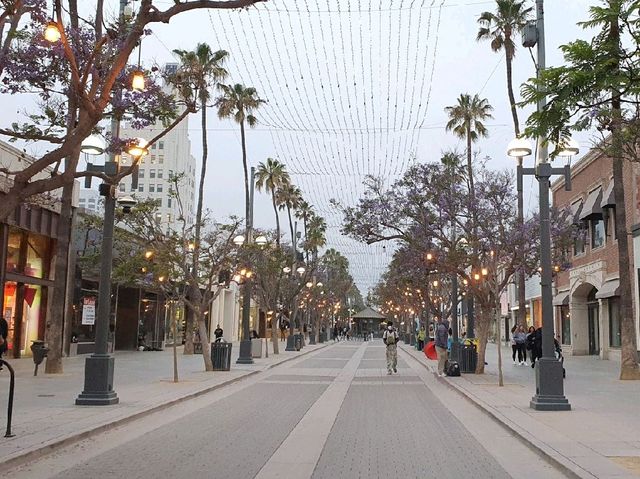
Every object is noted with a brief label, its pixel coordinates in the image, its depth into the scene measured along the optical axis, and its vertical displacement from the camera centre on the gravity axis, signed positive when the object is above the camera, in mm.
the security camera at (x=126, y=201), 17616 +3288
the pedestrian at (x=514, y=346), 29594 -455
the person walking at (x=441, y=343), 21734 -280
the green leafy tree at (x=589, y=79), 6254 +2416
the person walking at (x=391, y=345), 24219 -419
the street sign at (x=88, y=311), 34219 +870
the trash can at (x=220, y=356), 24188 -887
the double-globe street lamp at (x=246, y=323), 28078 +347
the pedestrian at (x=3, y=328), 18945 -36
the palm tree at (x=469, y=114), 37562 +12060
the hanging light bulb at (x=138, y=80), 11195 +4063
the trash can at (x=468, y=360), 23297 -851
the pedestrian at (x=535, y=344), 24891 -302
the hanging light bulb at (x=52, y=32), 8945 +3874
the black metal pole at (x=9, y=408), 9672 -1148
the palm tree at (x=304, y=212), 56581 +10003
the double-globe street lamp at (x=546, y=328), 13352 +159
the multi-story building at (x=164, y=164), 113375 +27445
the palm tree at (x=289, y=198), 50359 +10121
